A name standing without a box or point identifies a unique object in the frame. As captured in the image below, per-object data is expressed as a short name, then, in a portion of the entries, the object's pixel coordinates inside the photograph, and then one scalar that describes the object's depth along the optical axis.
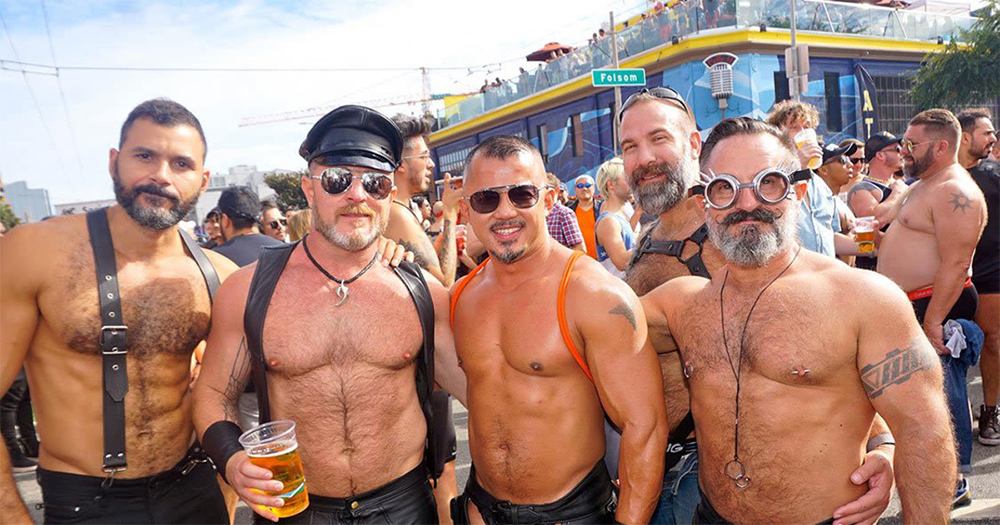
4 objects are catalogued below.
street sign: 11.30
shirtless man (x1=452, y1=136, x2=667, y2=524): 2.34
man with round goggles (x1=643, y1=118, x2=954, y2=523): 2.04
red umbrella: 29.84
